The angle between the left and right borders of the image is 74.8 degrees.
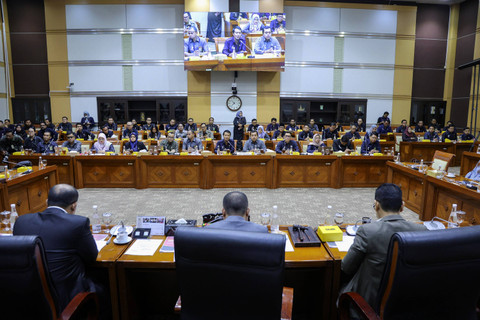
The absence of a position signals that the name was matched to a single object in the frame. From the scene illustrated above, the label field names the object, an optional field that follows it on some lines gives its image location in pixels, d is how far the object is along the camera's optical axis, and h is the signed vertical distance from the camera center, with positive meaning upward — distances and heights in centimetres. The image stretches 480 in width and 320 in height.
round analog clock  1315 +66
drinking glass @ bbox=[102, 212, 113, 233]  278 -91
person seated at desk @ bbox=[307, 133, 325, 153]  752 -61
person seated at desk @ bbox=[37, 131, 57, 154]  730 -69
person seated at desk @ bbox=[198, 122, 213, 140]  1047 -49
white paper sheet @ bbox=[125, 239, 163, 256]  228 -97
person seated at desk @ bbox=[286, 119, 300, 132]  1210 -30
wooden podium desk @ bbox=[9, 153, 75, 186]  677 -98
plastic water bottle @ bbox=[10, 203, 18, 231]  275 -87
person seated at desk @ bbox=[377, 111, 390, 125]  1309 +8
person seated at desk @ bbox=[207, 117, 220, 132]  1197 -28
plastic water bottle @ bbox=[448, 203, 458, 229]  266 -86
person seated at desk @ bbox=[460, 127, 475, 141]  997 -49
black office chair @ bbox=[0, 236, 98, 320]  143 -77
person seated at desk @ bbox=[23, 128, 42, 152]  746 -63
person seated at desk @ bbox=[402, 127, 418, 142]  1009 -54
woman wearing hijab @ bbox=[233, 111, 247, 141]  1159 -26
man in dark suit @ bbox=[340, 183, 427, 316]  183 -73
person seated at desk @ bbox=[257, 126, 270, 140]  1047 -47
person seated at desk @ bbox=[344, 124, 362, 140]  927 -43
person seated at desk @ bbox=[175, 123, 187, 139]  1018 -51
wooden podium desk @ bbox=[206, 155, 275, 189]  674 -113
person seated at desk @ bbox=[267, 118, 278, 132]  1231 -27
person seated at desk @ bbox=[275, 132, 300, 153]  749 -64
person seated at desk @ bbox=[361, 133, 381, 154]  736 -59
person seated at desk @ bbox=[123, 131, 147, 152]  785 -68
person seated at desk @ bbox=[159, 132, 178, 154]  767 -66
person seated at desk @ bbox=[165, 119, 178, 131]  1222 -30
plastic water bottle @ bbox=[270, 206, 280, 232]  267 -92
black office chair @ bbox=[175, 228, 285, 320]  136 -68
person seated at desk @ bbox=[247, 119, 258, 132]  1170 -30
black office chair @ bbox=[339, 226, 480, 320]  139 -71
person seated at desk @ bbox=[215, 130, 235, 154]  735 -59
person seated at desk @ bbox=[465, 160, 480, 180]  471 -82
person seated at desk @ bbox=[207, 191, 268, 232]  182 -60
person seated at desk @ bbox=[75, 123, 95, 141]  1072 -59
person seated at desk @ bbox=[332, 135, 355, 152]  771 -60
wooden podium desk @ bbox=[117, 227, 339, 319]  216 -131
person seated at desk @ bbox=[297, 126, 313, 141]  1025 -51
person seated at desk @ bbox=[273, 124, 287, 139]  1037 -46
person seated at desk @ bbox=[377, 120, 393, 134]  1161 -33
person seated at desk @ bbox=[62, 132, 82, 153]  743 -65
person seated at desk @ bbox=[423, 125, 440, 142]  1045 -48
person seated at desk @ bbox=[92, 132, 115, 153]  755 -68
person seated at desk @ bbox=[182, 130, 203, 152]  776 -61
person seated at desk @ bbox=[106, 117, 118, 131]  1220 -28
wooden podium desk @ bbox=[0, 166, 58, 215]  453 -116
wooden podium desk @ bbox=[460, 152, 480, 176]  711 -94
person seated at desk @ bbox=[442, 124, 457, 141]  1046 -48
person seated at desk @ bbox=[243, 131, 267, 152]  742 -61
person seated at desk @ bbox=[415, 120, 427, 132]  1268 -31
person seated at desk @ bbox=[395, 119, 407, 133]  1199 -26
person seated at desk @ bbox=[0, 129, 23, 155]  763 -64
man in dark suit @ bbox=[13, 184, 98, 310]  191 -77
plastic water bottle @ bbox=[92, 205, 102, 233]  270 -94
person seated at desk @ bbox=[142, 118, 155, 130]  1220 -31
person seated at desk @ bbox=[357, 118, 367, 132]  1251 -25
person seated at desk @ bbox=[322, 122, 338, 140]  1029 -47
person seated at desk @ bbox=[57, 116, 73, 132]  1207 -33
